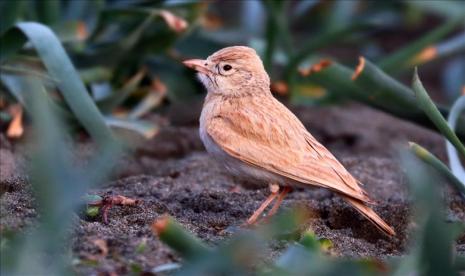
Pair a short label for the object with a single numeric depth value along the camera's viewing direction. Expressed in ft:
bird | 27.30
